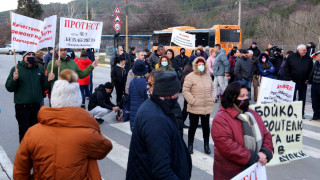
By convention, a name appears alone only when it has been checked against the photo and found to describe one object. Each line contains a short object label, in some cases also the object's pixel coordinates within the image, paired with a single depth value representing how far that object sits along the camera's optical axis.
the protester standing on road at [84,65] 10.38
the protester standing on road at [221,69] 10.95
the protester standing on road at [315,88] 8.77
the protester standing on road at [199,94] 5.89
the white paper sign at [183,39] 12.62
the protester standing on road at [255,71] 12.04
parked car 47.00
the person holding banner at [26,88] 5.41
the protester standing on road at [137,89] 6.35
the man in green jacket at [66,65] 7.44
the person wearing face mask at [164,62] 7.54
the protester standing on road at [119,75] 9.27
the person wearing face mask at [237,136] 3.31
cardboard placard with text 5.49
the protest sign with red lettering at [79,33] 7.14
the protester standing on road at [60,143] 2.64
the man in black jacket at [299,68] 9.03
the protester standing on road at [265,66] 11.83
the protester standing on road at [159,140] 2.60
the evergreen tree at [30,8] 68.19
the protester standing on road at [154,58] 10.99
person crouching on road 8.34
